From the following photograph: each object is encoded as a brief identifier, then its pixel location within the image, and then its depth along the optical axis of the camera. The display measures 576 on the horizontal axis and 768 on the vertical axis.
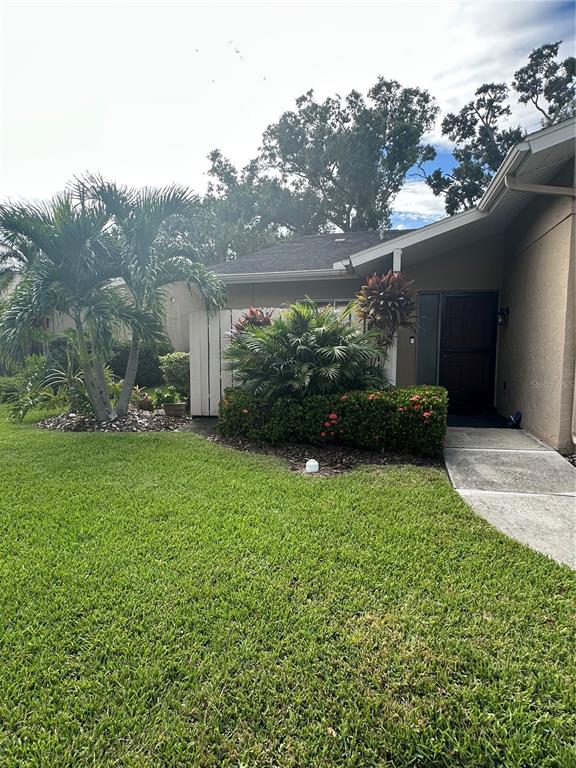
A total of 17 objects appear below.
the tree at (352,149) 23.53
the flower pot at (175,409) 7.88
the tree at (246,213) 25.97
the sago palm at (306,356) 5.62
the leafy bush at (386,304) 6.31
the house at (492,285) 5.06
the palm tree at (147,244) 6.59
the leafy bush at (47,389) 7.40
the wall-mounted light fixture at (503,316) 7.73
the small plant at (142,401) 8.57
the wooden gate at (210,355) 7.21
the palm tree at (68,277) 6.22
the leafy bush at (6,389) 9.25
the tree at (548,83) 19.44
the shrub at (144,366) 11.87
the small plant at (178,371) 8.83
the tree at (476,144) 21.20
